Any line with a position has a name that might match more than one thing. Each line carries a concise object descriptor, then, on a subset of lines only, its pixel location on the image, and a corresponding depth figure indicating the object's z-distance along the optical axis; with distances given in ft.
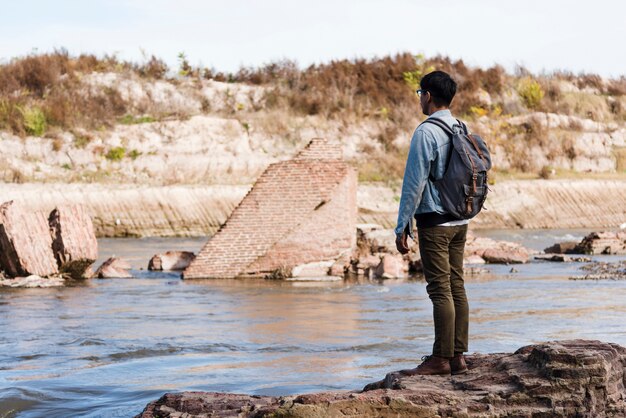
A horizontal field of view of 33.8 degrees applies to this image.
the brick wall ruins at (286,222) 64.18
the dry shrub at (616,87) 189.98
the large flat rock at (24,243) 62.03
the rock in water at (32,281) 60.80
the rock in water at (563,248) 88.58
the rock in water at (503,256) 77.00
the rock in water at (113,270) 68.28
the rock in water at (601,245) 86.99
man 20.43
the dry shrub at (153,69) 159.33
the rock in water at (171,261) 73.31
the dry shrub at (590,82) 191.83
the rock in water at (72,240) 64.80
